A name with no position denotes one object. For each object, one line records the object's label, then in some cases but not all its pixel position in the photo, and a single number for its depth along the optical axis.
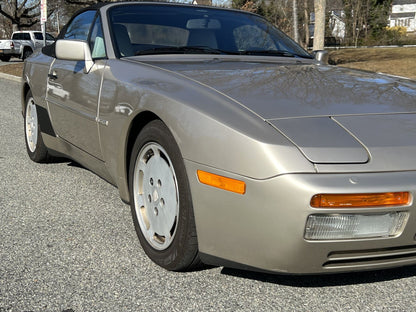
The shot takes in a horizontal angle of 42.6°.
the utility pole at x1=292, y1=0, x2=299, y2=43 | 18.11
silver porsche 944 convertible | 2.09
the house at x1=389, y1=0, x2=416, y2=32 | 87.20
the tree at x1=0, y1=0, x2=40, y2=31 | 38.28
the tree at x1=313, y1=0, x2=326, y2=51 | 14.40
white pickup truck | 28.72
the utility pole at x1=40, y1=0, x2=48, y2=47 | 13.02
